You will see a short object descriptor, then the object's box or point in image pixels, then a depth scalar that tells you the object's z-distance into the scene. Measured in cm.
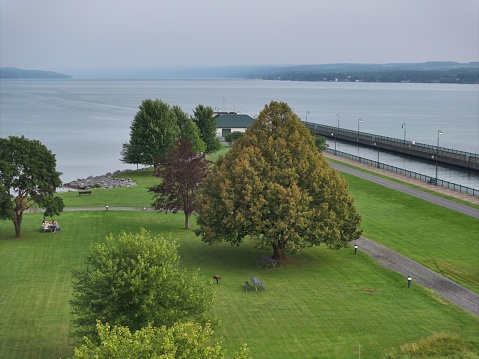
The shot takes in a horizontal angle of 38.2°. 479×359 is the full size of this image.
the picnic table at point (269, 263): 4391
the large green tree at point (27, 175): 5078
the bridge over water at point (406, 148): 11536
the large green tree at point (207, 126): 10756
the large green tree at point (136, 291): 2745
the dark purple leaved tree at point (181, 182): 5491
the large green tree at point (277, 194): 4309
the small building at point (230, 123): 13638
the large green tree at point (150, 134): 9256
